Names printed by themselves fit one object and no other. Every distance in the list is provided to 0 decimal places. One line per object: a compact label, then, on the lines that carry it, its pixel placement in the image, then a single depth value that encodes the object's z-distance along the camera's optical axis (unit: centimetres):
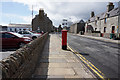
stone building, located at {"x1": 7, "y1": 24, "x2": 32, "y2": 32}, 5864
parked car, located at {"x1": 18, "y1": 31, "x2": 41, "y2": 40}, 1597
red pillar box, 881
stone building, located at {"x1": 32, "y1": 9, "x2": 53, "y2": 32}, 5020
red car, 848
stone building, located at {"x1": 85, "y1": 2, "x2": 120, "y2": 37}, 3028
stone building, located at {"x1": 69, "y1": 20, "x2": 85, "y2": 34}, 6109
